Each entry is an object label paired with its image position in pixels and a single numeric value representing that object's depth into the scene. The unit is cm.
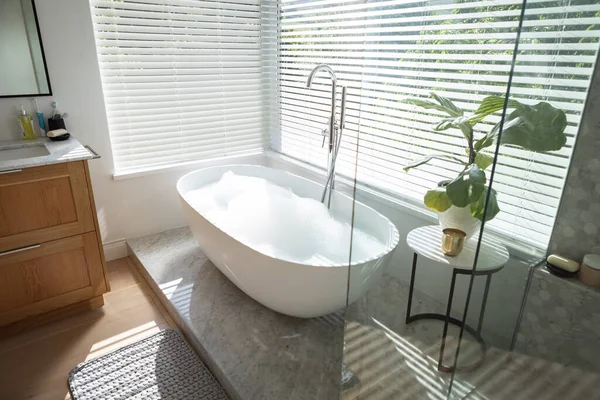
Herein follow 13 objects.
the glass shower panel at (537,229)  135
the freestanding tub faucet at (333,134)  248
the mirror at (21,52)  221
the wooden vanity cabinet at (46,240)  195
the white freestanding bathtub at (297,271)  180
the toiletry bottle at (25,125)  235
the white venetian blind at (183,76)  273
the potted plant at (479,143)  133
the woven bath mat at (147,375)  177
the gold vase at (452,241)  161
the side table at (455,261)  151
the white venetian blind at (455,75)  138
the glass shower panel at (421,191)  155
